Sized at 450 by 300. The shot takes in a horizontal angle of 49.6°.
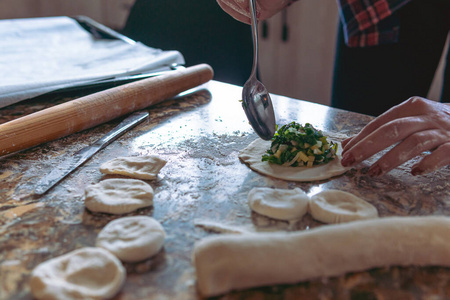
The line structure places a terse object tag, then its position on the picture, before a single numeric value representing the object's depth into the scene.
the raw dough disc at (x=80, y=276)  0.30
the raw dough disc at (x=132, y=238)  0.34
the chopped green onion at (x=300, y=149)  0.47
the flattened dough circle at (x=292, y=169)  0.45
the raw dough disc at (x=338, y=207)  0.38
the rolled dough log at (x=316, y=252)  0.31
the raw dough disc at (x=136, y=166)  0.45
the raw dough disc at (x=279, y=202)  0.38
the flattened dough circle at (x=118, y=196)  0.39
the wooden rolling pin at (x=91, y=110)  0.48
